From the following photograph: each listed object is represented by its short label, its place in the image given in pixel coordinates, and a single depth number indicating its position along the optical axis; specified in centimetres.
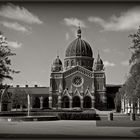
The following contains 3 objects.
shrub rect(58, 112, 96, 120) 3456
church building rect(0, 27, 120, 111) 8225
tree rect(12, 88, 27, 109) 7679
